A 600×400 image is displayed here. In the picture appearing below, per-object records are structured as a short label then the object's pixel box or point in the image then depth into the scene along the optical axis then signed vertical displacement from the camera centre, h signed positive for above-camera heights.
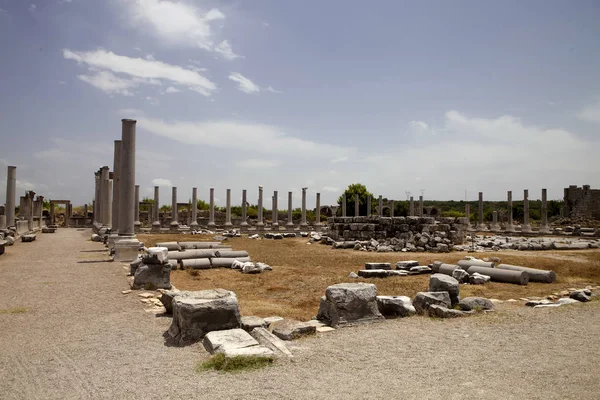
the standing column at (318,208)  39.89 +0.49
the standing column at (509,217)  34.59 -0.21
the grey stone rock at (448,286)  8.70 -1.55
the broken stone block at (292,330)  6.05 -1.77
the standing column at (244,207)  37.47 +0.49
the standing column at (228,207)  37.12 +0.47
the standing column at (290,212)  38.56 +0.06
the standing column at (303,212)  38.50 +0.08
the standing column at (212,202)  37.22 +0.87
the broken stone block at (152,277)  9.54 -1.56
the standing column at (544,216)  33.34 -0.14
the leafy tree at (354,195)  50.34 +2.15
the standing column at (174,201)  35.31 +0.93
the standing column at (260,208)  36.48 +0.40
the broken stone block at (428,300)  7.89 -1.68
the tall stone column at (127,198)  14.30 +0.47
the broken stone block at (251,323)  6.33 -1.74
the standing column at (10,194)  26.38 +1.07
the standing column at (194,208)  35.12 +0.34
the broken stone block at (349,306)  7.02 -1.62
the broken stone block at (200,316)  5.85 -1.54
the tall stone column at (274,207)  38.66 +0.53
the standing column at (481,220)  37.03 -0.53
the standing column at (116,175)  18.62 +1.66
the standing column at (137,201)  33.75 +0.86
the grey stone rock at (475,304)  8.16 -1.81
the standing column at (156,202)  35.21 +0.84
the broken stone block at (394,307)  7.67 -1.77
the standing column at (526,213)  33.75 +0.14
